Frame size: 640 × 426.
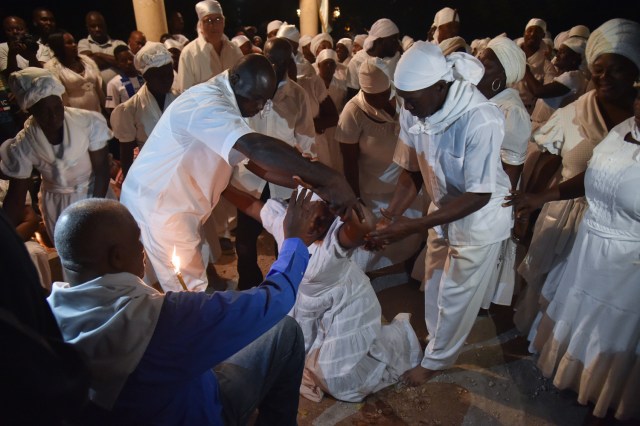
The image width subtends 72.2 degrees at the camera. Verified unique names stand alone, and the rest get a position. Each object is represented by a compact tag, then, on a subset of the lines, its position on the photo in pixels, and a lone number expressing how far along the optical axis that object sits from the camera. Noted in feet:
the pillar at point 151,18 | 25.32
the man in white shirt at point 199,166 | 6.64
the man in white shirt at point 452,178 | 8.11
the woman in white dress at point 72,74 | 20.11
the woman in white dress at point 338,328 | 9.32
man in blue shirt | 4.47
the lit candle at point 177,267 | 6.34
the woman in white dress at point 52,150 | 10.51
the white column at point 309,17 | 43.55
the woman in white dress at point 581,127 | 8.90
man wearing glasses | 17.16
